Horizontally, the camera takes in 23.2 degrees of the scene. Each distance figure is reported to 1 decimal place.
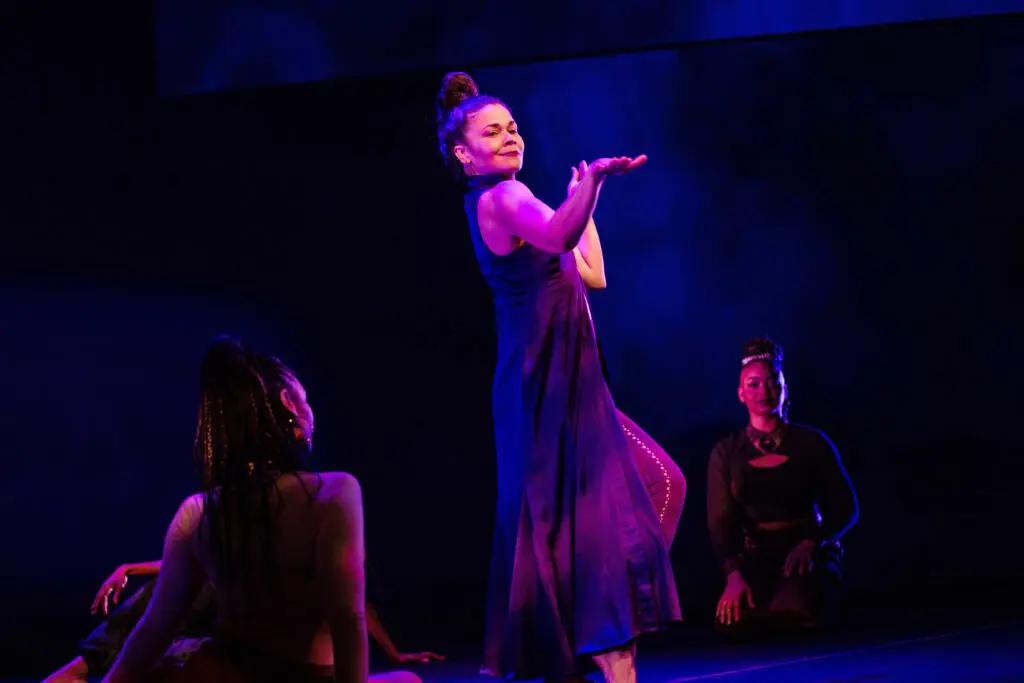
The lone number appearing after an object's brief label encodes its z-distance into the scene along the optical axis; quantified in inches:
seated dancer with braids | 222.7
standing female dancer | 257.9
